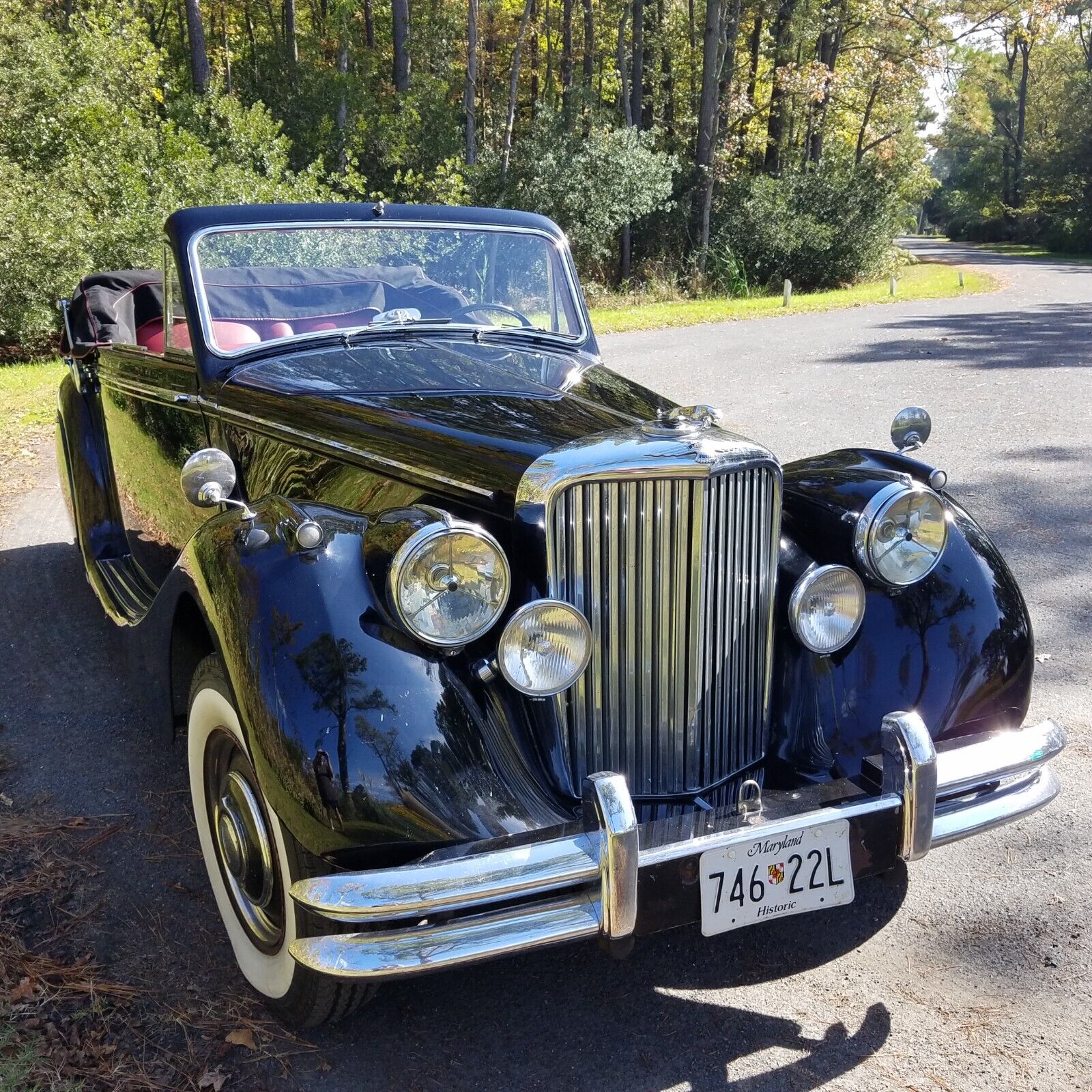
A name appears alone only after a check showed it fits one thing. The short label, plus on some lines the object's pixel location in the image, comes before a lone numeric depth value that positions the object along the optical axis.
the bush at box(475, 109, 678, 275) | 20.38
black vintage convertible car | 1.93
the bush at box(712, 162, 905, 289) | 22.41
